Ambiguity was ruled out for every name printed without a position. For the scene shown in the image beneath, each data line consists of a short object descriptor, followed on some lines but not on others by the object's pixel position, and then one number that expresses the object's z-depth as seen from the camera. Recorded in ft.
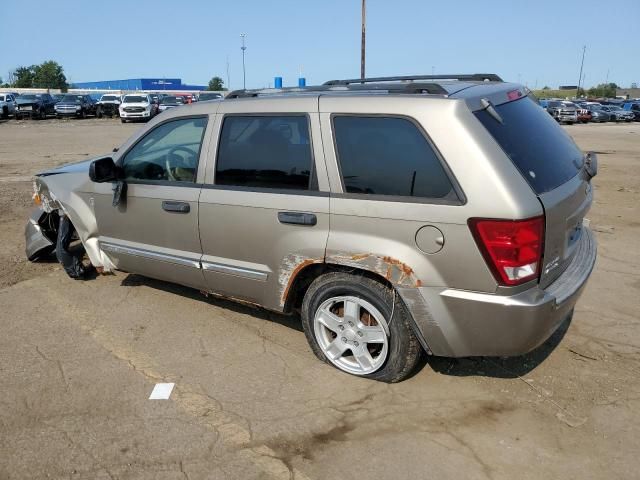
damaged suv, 9.05
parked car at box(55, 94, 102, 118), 122.93
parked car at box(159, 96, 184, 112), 113.10
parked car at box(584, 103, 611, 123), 133.90
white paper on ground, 10.59
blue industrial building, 342.64
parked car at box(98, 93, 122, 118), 129.49
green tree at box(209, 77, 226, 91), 380.29
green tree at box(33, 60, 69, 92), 356.59
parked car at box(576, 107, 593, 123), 128.36
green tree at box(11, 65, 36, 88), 362.12
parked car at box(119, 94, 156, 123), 105.60
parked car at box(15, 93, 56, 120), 115.96
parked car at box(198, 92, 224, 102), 115.98
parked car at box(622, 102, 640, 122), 144.46
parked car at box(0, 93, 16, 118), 116.26
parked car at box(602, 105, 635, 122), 137.90
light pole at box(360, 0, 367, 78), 98.17
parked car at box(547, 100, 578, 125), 121.60
